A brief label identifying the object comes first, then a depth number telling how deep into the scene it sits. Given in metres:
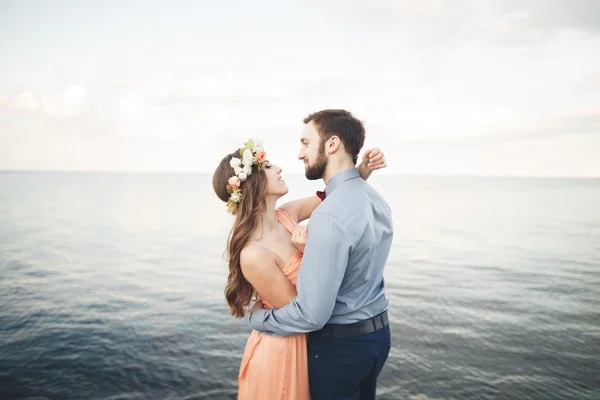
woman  2.79
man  2.35
